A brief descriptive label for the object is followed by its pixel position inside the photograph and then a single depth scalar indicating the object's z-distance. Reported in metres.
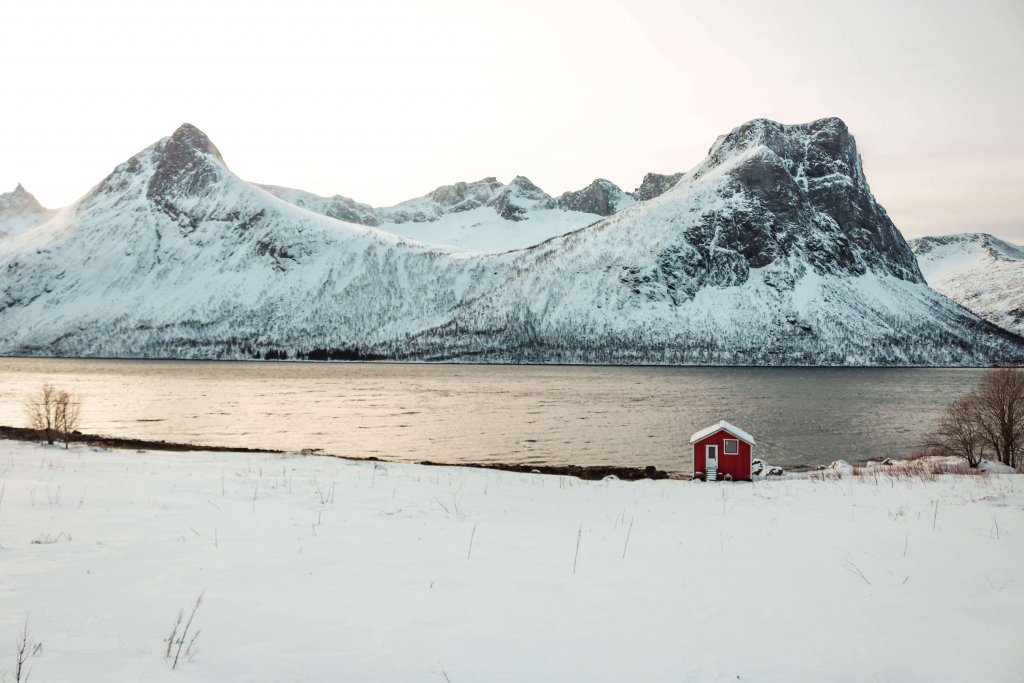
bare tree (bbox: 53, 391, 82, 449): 30.93
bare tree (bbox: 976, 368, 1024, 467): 33.78
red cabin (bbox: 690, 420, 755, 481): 30.56
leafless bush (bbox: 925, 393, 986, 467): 33.41
